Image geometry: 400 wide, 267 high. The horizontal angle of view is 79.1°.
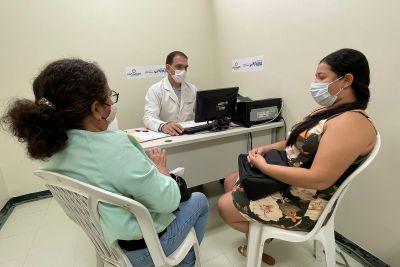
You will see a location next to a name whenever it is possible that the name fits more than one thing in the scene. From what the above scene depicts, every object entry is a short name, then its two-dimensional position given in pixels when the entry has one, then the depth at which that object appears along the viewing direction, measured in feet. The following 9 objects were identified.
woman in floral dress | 3.18
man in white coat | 7.42
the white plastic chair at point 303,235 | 3.57
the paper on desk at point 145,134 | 5.71
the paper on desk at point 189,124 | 6.40
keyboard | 5.92
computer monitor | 5.63
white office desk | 5.61
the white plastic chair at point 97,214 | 2.58
